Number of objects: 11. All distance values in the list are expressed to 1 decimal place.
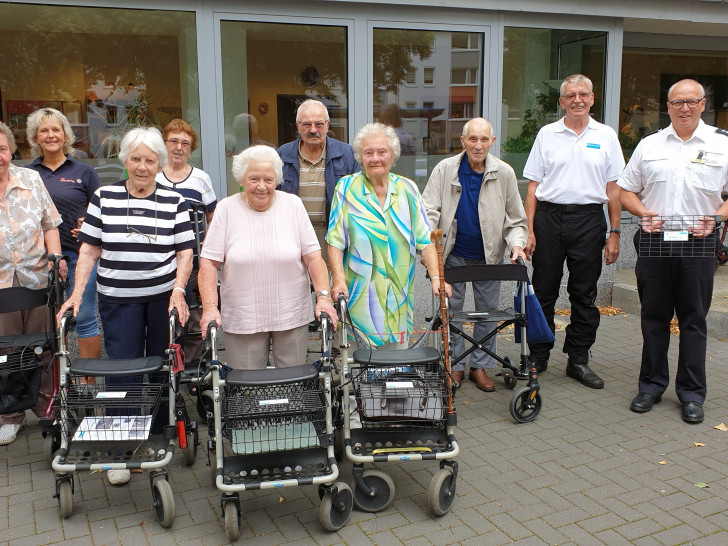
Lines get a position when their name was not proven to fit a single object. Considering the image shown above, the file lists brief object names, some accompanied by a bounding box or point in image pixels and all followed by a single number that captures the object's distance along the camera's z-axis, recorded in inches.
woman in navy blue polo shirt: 196.7
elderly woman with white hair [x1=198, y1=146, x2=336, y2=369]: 151.3
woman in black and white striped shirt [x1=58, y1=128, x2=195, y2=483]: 159.8
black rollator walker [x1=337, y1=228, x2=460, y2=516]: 145.8
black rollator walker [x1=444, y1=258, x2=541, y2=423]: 190.1
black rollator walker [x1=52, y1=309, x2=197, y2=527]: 142.6
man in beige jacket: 206.1
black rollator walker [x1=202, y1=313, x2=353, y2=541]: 137.6
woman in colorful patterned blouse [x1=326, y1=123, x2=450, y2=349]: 167.6
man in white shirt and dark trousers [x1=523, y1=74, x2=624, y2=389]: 216.2
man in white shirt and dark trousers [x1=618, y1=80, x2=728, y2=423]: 188.1
